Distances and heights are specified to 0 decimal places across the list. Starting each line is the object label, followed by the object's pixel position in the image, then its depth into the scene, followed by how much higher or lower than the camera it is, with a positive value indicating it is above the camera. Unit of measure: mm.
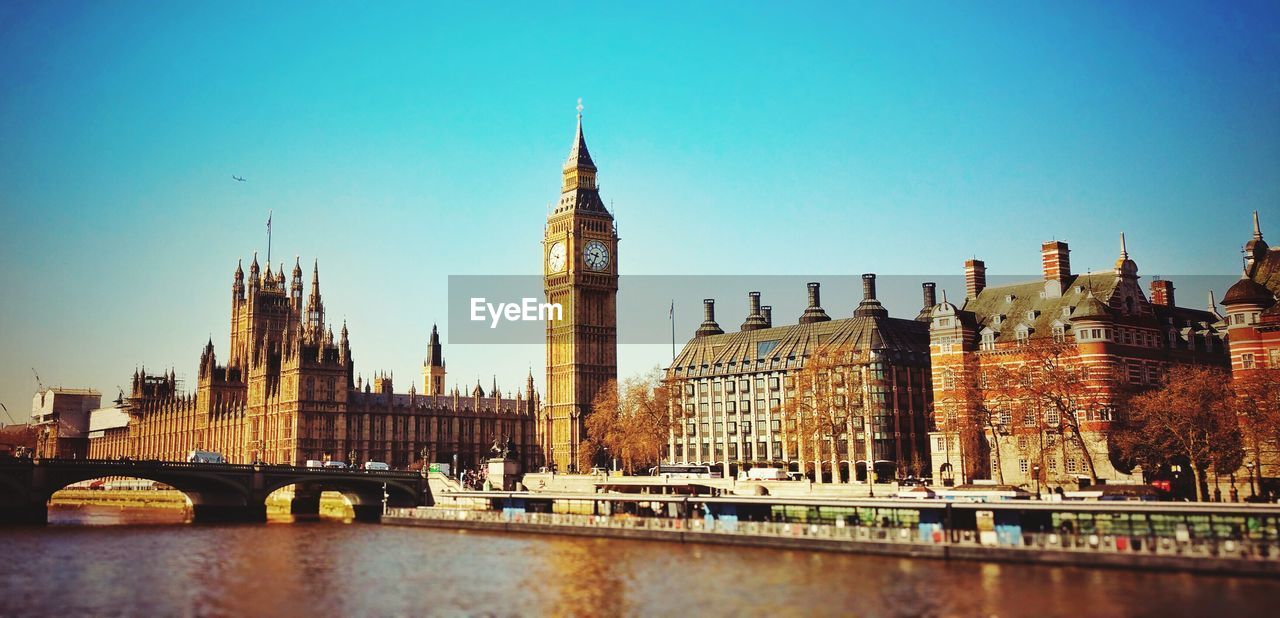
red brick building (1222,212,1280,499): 80375 +8144
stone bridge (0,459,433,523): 100250 +439
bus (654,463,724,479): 105700 +702
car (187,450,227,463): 141875 +3779
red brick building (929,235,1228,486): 87062 +8136
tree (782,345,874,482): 98188 +5539
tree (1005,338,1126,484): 83750 +5291
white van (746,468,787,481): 98688 +193
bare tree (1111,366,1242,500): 78875 +2472
